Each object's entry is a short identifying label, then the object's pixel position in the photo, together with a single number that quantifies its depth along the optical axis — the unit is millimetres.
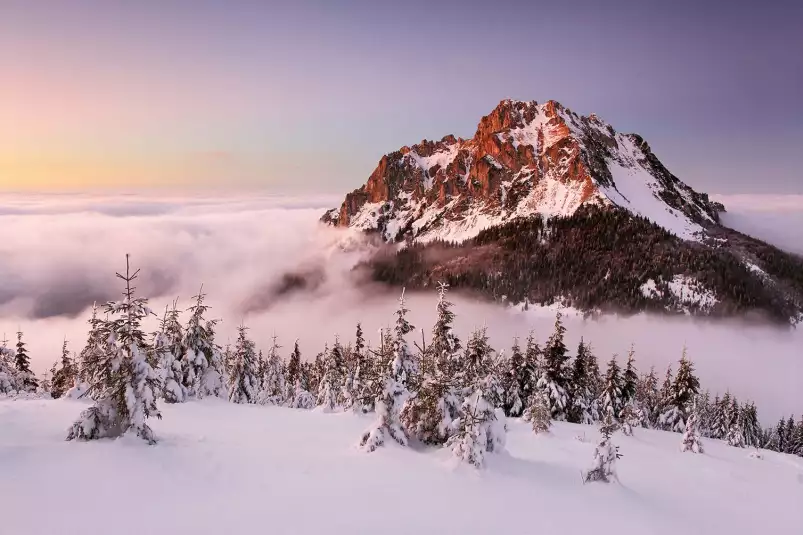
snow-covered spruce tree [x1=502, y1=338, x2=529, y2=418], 46750
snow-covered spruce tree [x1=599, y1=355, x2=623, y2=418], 45031
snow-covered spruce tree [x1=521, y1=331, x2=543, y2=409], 46531
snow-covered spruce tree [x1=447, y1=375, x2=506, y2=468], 13641
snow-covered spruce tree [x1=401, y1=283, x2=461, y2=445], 15359
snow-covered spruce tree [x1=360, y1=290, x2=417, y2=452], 14766
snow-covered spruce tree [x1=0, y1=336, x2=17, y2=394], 30984
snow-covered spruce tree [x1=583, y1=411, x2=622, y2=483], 15297
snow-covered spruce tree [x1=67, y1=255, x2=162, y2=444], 12539
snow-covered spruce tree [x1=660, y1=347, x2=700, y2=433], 44938
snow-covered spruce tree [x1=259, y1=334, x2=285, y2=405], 61466
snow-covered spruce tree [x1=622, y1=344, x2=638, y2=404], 46681
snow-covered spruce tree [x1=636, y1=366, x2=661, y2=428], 76188
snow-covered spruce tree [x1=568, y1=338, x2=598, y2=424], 45938
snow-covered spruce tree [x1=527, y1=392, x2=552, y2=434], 28234
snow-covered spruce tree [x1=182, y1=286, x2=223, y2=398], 30953
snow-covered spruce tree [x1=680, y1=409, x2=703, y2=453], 29422
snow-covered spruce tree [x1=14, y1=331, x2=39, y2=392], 40231
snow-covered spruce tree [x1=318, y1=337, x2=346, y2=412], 45219
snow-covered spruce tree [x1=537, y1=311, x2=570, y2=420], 42250
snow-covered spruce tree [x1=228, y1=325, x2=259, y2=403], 39406
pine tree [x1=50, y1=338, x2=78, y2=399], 51459
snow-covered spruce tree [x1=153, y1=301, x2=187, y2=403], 24969
